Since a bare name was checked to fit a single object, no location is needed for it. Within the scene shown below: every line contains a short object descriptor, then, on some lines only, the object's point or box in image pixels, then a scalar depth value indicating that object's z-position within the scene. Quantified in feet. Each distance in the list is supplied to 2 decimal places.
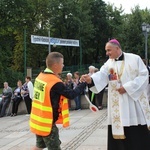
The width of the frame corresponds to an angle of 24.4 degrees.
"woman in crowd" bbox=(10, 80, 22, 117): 46.26
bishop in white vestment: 16.58
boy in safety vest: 15.01
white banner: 77.74
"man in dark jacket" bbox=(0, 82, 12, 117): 46.21
